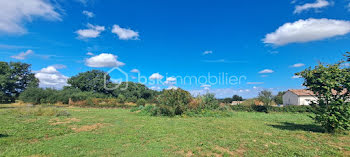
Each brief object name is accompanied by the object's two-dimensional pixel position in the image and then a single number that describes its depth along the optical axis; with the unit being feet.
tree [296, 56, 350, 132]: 21.91
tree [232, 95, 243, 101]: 170.11
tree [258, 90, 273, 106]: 69.52
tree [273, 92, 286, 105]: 150.49
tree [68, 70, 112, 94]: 126.48
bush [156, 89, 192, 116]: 44.80
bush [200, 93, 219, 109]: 51.71
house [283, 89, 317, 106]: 98.02
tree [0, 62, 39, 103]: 96.44
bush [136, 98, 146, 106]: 75.57
